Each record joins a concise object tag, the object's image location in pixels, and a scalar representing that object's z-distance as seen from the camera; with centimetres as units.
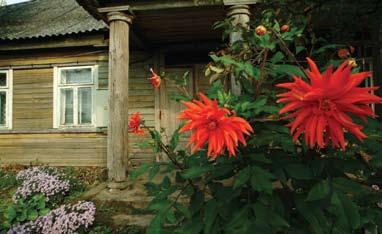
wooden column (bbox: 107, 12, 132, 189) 497
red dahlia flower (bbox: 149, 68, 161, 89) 190
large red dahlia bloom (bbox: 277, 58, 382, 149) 78
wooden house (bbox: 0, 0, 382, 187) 808
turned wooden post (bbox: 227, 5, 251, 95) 505
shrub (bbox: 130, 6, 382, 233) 81
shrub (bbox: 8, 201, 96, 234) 383
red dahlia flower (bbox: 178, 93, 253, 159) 93
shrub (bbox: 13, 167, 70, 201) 504
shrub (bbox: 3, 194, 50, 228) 431
